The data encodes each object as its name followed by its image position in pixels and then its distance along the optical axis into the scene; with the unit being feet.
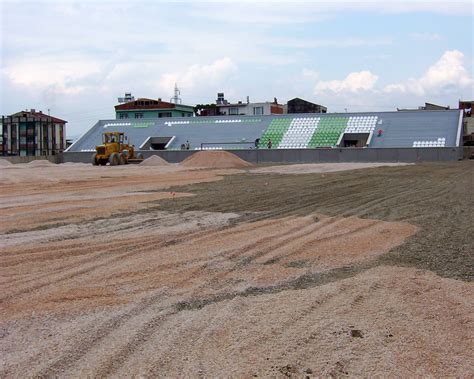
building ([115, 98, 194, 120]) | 318.86
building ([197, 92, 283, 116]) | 323.16
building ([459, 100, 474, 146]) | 202.90
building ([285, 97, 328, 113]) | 351.87
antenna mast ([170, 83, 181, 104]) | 344.92
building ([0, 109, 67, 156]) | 251.80
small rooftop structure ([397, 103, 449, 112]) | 310.37
